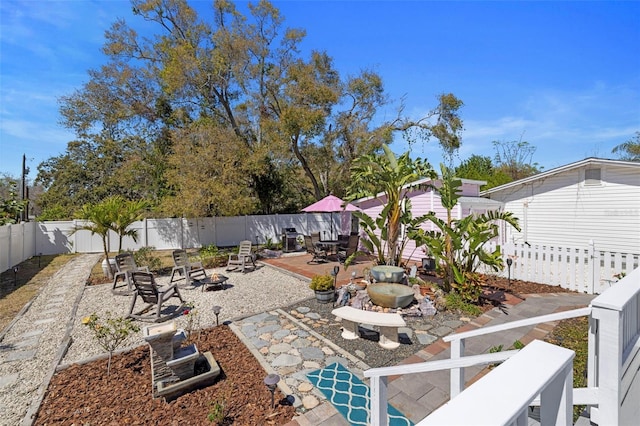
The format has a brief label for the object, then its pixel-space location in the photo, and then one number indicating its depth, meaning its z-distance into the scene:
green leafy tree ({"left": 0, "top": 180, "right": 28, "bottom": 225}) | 12.76
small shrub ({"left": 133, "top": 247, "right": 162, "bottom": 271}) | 10.86
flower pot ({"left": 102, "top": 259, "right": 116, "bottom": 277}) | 9.73
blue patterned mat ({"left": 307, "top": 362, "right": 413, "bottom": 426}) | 3.14
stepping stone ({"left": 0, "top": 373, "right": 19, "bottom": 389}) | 4.04
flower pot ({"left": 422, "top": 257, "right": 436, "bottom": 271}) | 9.25
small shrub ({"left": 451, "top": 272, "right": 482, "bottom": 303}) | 6.52
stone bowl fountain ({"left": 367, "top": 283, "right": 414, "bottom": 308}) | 6.11
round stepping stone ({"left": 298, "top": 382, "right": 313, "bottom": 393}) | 3.65
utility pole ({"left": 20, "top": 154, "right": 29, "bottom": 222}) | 17.54
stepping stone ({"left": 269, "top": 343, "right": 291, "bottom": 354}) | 4.64
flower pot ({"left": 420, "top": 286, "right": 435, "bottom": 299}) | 6.82
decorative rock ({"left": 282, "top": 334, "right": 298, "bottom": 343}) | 4.98
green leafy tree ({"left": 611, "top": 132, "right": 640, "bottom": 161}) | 25.21
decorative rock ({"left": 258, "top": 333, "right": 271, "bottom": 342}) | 5.10
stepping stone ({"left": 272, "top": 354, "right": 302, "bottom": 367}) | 4.25
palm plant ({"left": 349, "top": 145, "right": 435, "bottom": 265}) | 7.92
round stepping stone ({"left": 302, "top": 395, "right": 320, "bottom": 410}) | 3.37
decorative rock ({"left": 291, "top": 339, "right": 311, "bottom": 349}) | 4.80
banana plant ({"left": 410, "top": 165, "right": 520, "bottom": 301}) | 6.56
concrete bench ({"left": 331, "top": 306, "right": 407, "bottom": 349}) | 4.73
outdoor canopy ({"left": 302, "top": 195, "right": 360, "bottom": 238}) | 13.70
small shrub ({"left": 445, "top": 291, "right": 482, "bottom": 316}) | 6.15
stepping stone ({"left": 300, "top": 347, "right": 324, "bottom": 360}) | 4.46
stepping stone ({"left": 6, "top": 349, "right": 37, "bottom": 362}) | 4.72
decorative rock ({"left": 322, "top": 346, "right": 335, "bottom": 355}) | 4.58
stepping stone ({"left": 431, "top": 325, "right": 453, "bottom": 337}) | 5.21
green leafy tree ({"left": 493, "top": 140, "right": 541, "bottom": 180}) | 26.61
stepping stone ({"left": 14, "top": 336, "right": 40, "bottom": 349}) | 5.16
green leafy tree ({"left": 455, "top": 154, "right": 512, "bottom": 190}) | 17.44
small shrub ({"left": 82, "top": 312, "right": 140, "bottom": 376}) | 4.14
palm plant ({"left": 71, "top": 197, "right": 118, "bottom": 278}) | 9.02
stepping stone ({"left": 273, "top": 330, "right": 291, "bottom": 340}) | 5.14
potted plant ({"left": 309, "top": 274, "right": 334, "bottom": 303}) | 6.94
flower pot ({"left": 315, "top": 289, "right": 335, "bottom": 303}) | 6.93
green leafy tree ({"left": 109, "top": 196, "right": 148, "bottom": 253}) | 9.34
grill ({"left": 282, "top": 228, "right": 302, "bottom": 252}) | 15.09
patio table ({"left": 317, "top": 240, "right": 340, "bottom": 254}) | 12.28
